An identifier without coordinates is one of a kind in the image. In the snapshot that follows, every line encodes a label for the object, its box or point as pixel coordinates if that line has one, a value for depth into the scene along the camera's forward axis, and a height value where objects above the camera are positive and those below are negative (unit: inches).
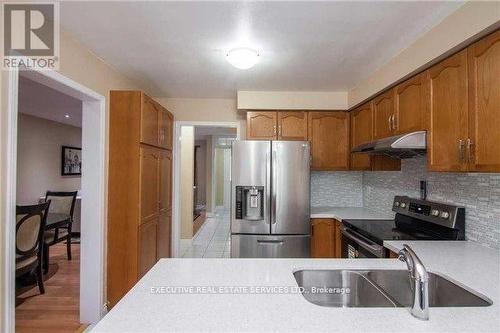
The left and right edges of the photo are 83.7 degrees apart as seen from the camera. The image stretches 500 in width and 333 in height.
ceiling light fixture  82.4 +34.1
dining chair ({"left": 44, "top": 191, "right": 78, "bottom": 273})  139.8 -25.3
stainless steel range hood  75.1 +7.3
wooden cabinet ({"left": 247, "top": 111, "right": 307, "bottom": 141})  132.6 +21.7
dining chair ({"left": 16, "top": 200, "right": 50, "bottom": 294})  104.3 -26.9
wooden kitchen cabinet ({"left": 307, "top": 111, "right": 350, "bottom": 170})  133.3 +13.8
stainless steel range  77.1 -18.5
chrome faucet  35.2 -15.0
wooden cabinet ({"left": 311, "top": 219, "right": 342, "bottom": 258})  118.0 -28.4
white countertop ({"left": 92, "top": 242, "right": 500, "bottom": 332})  33.6 -18.8
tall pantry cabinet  98.3 -7.7
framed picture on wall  221.2 +7.4
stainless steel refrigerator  116.2 -13.1
